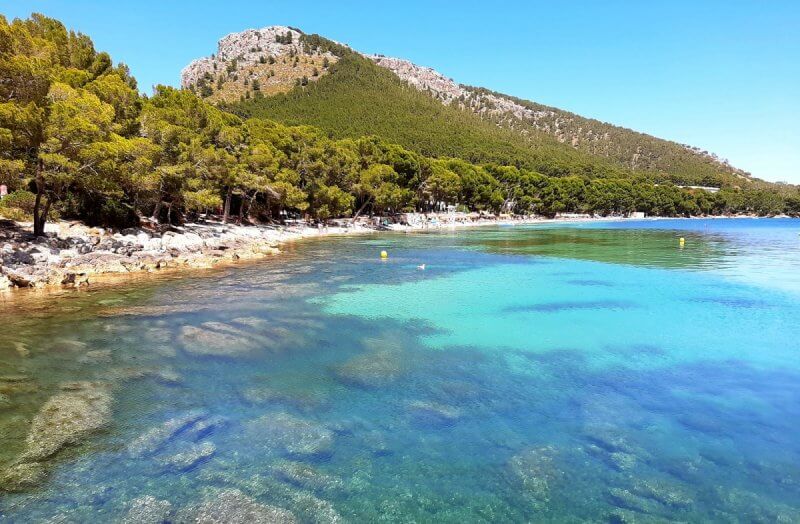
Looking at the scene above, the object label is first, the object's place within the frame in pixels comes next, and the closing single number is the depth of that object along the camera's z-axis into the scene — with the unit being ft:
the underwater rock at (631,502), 22.72
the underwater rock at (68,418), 27.78
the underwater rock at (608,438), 28.61
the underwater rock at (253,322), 55.98
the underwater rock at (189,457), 25.96
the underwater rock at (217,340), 46.34
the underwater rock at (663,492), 23.30
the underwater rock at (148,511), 21.54
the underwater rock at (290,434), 28.19
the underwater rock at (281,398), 34.30
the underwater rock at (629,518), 21.88
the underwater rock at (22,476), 23.89
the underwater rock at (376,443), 27.99
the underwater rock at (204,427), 29.53
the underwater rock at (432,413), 31.89
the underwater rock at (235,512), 21.62
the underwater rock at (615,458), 26.55
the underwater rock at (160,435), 27.58
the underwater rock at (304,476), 24.44
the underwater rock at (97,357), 42.22
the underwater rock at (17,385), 35.27
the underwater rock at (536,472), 23.70
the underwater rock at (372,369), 39.24
